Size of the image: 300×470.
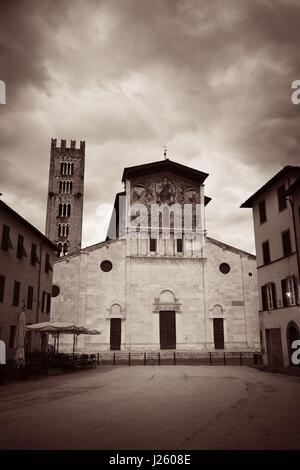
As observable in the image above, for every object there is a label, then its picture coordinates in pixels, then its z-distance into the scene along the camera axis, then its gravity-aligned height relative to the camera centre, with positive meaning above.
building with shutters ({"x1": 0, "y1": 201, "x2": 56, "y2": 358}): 22.33 +3.85
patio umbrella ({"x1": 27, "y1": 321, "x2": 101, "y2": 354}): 21.12 +0.27
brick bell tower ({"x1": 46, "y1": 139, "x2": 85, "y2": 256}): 62.84 +23.04
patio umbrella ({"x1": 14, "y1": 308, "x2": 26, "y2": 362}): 18.27 -0.29
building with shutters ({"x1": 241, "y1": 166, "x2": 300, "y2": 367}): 21.31 +4.17
